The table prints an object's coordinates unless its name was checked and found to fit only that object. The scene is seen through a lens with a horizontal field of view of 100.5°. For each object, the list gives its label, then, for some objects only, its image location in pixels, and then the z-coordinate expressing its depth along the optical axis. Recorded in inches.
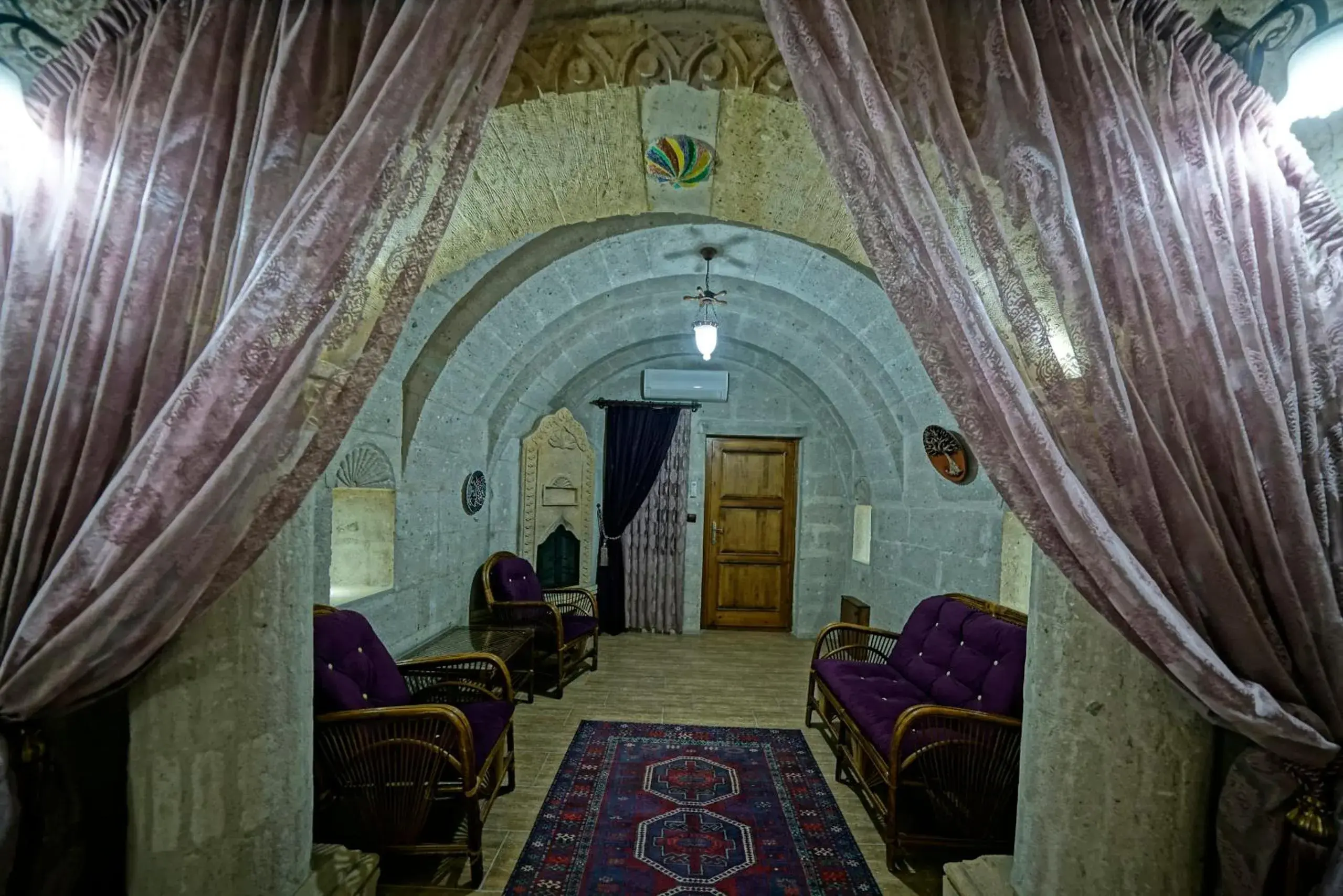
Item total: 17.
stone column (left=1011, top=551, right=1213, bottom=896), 47.9
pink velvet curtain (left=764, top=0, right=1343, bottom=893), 45.5
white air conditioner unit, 251.1
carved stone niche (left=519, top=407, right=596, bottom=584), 232.8
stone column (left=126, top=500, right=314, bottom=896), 50.3
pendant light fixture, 162.9
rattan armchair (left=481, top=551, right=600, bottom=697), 179.8
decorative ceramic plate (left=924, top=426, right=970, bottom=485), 142.6
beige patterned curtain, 256.2
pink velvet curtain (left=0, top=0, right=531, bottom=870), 45.8
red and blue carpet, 92.9
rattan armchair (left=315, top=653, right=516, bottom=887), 85.8
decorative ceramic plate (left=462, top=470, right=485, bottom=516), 184.1
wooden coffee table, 154.9
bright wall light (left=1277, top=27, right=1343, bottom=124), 50.4
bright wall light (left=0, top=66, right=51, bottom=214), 53.9
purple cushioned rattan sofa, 93.2
